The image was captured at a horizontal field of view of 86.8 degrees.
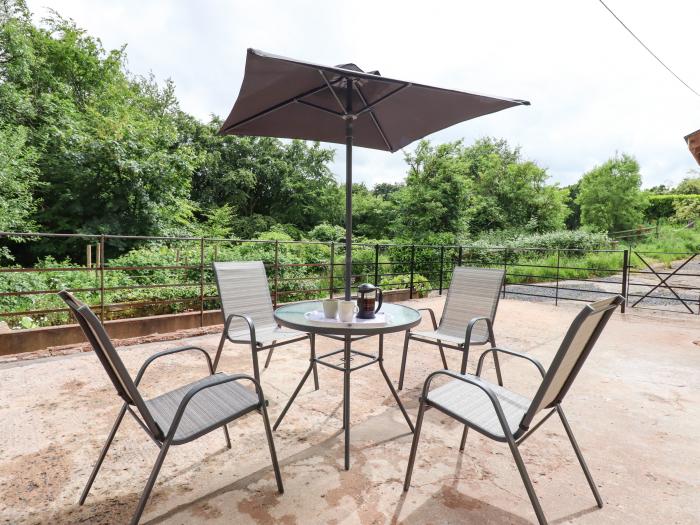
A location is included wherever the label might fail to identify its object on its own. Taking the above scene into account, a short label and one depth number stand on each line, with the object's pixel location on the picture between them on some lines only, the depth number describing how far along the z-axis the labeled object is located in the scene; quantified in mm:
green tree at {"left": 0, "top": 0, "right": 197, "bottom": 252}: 9164
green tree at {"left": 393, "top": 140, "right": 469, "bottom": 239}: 14383
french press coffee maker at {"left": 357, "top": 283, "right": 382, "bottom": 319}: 1969
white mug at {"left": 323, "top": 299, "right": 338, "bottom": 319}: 2002
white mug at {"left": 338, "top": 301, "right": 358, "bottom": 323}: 1896
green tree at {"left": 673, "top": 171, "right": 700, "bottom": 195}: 23206
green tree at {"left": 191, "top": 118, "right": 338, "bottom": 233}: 16828
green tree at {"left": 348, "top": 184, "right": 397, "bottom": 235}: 20328
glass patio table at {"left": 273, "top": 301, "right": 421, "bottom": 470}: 1764
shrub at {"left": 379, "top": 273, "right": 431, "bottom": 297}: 6805
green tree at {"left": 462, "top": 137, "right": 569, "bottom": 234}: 18719
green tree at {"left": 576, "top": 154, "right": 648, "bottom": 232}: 19797
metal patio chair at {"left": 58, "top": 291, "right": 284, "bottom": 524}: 1191
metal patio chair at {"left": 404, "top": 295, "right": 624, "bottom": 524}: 1224
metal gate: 7440
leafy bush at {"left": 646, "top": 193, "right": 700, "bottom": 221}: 20875
